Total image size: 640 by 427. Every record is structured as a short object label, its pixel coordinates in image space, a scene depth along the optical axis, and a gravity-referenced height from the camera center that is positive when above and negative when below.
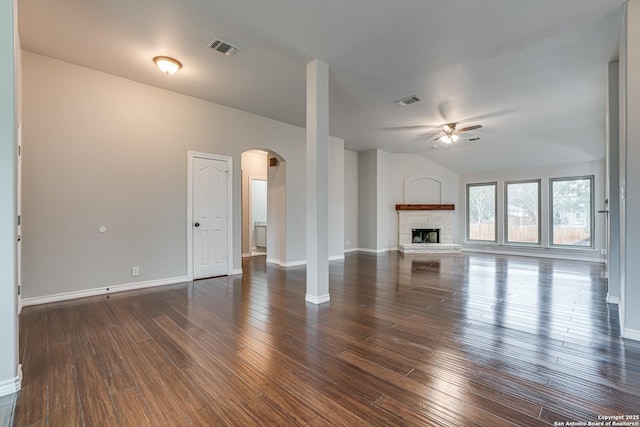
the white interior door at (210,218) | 4.96 -0.07
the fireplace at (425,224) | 9.24 -0.34
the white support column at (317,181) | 3.68 +0.42
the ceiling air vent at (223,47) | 3.32 +1.99
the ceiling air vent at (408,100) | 4.86 +1.97
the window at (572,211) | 7.54 +0.07
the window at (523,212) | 8.33 +0.05
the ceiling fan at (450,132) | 6.08 +1.73
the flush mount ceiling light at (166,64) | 3.64 +1.92
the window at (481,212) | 9.11 +0.05
